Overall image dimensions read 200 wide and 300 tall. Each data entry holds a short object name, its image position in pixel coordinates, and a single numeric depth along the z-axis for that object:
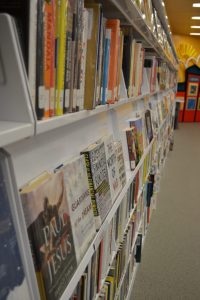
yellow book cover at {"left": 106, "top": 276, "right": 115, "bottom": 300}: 1.54
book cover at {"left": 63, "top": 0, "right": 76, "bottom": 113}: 0.78
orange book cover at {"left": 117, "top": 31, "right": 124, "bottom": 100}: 1.39
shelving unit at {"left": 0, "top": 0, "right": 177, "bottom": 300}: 0.60
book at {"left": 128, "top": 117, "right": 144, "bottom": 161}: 2.16
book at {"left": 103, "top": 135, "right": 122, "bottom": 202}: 1.41
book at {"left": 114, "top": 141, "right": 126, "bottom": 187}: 1.61
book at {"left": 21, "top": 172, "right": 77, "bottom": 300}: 0.74
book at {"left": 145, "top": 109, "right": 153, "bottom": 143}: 2.71
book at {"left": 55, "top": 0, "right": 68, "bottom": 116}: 0.72
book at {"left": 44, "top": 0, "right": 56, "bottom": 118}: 0.66
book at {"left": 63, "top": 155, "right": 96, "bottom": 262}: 0.97
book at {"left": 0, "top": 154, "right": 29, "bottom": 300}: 0.61
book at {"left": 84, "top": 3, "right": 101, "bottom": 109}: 1.01
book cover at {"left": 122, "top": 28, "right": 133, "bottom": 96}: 1.66
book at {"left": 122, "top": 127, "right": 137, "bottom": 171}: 1.94
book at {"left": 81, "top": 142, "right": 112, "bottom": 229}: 1.17
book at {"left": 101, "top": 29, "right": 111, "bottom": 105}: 1.19
